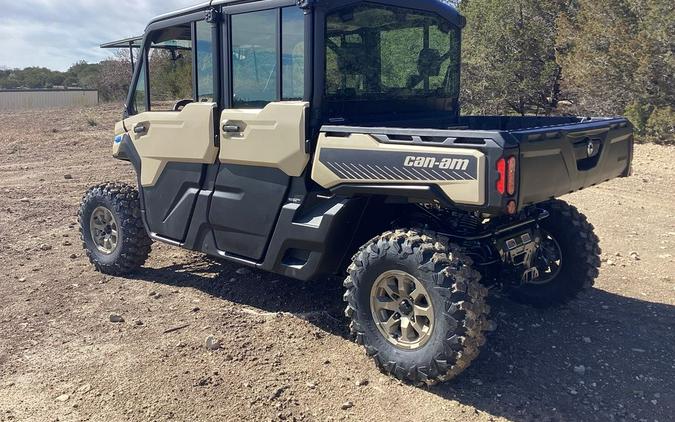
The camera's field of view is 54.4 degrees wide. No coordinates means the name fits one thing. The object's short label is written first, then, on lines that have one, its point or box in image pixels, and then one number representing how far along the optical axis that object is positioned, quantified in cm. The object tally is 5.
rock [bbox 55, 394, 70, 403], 383
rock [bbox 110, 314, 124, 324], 498
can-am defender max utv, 366
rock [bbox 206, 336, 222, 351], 441
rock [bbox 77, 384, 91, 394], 392
